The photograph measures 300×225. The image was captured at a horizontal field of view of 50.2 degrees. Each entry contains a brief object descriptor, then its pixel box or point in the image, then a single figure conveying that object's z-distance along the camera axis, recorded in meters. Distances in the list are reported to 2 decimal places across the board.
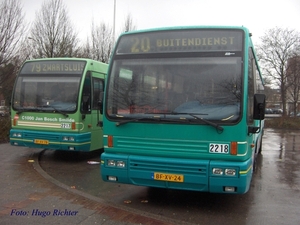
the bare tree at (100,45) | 25.62
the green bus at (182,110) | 5.05
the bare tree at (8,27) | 13.84
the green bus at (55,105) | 9.13
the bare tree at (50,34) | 20.55
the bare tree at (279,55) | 27.25
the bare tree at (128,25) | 26.67
